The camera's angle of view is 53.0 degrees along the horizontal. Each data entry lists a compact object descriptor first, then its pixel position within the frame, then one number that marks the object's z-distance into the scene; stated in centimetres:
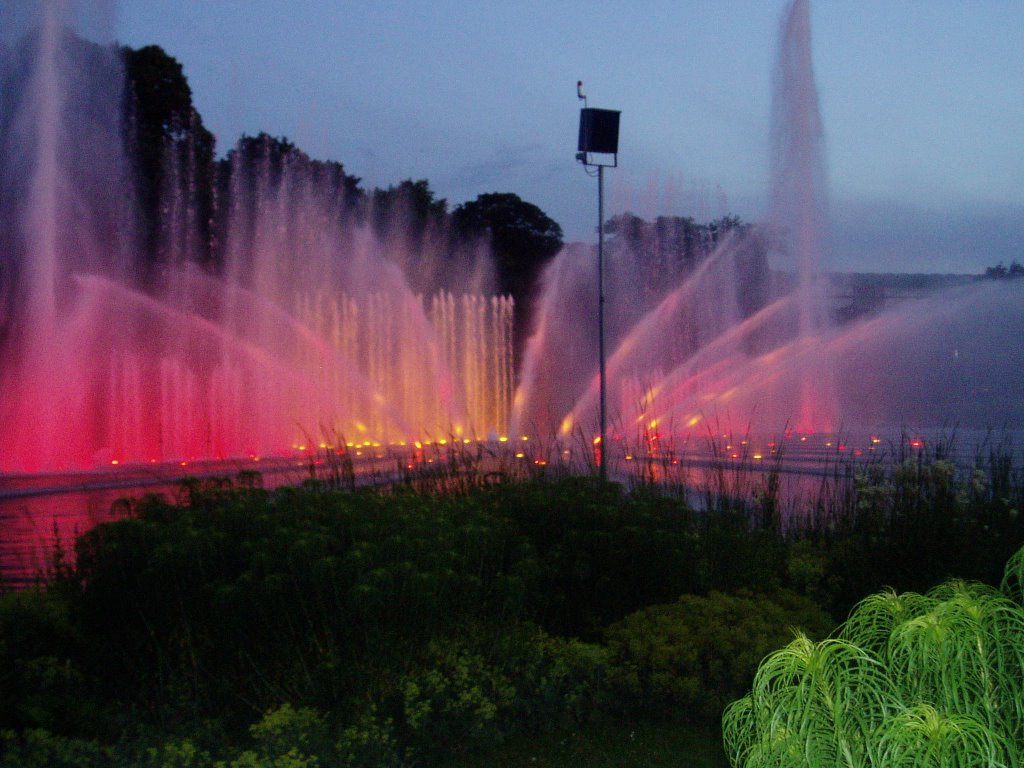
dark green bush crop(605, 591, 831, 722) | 564
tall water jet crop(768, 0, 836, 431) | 1978
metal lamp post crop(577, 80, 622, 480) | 1434
